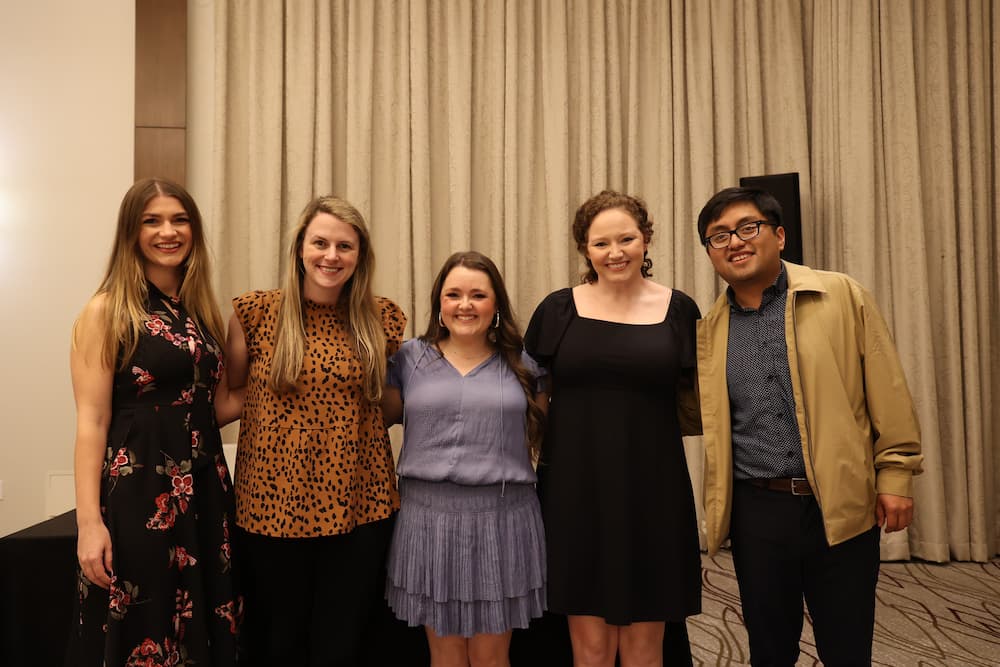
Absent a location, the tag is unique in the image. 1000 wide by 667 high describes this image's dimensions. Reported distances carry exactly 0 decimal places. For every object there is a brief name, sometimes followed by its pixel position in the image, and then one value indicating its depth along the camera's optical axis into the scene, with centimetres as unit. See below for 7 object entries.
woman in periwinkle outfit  168
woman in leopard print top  167
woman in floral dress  152
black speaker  362
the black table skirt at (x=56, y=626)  188
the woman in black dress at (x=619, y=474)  172
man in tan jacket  165
